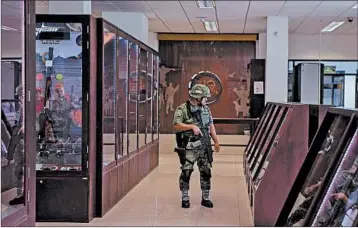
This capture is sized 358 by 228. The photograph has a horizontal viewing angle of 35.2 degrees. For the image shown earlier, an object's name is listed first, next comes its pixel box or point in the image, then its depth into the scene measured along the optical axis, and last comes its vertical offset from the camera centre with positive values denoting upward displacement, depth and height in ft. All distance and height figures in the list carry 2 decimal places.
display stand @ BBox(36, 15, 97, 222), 19.63 -0.45
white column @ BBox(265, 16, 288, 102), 43.09 +3.84
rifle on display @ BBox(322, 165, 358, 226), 9.08 -1.69
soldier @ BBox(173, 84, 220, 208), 22.25 -1.14
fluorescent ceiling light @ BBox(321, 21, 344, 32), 47.83 +7.05
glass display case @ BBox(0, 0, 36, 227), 11.85 -0.40
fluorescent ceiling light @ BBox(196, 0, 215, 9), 36.81 +6.82
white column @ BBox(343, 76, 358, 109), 58.18 +1.51
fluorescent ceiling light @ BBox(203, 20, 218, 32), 49.21 +7.35
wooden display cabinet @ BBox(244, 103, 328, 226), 18.65 -1.90
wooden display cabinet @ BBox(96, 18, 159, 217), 20.65 -0.42
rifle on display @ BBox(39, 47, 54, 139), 20.03 +0.01
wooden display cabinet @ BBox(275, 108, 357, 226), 9.80 -1.19
